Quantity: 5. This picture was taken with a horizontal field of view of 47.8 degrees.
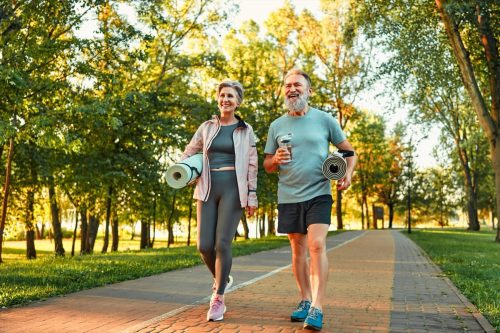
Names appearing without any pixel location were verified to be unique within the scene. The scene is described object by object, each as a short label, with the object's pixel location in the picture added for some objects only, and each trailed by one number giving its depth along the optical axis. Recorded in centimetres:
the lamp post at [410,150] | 3372
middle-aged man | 495
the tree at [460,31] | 1944
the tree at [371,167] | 5491
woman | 536
